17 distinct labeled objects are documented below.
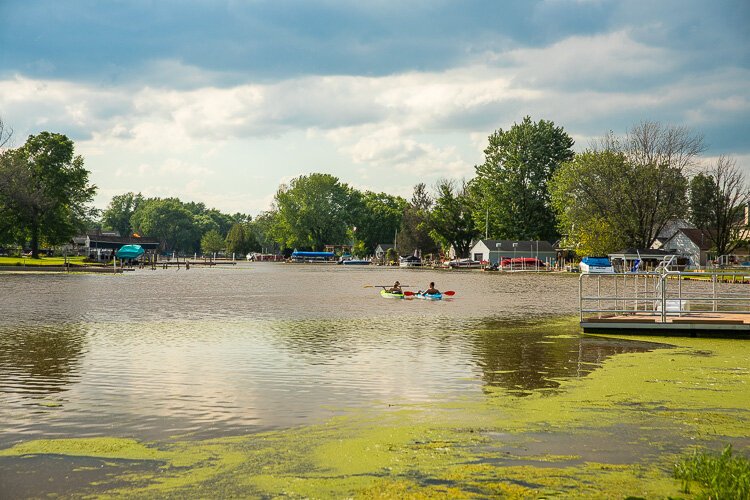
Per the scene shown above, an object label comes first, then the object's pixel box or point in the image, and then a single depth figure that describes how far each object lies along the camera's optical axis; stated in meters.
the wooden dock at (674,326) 24.86
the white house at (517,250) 139.75
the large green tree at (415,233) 176.50
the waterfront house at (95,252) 159.00
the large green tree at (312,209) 190.62
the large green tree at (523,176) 131.38
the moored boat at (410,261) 156.75
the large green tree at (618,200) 101.25
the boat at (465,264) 143.12
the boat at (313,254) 196.25
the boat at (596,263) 93.59
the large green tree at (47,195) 99.31
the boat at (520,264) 123.62
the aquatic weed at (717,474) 7.61
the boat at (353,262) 183.50
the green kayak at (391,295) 48.91
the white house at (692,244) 114.81
